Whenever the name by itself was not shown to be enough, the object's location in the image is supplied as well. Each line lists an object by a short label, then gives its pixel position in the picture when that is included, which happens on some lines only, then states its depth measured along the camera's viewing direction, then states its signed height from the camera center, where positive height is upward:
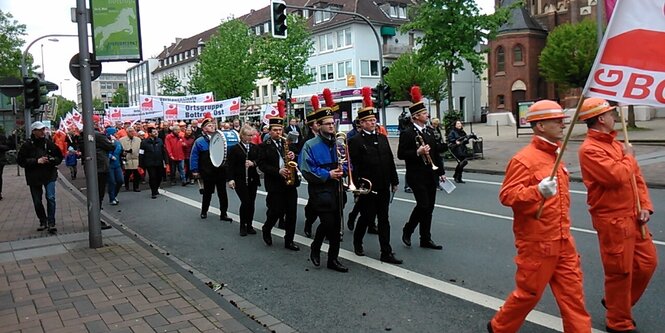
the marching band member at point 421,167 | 7.52 -0.62
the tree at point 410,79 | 53.34 +3.46
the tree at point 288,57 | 47.81 +5.34
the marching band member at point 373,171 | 7.05 -0.60
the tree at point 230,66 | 53.56 +5.23
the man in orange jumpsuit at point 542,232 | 3.90 -0.79
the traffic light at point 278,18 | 18.66 +3.29
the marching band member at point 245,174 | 9.31 -0.79
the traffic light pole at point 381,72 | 22.25 +1.75
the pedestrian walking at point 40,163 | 9.48 -0.50
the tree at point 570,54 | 40.38 +4.00
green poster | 8.17 +1.37
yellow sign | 57.31 +3.85
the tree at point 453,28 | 23.53 +3.49
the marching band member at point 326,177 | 6.68 -0.62
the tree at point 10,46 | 34.62 +5.08
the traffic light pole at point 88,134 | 8.06 -0.06
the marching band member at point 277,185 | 8.08 -0.85
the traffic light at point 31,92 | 14.23 +0.95
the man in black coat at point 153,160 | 14.48 -0.78
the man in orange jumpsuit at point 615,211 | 4.30 -0.73
